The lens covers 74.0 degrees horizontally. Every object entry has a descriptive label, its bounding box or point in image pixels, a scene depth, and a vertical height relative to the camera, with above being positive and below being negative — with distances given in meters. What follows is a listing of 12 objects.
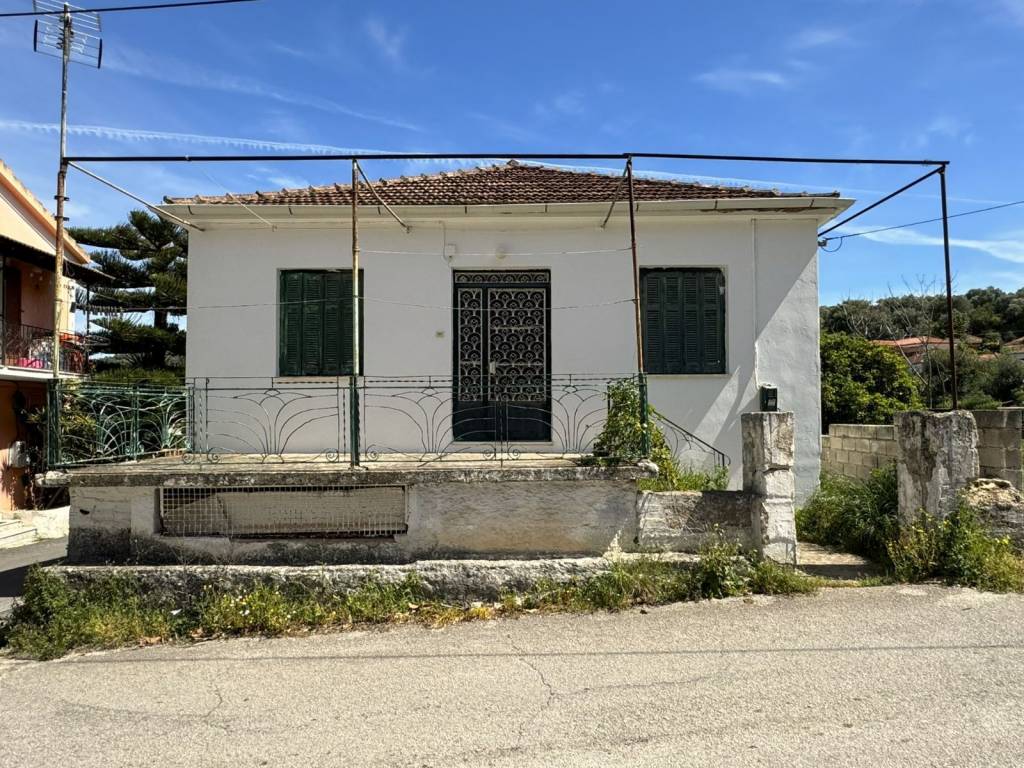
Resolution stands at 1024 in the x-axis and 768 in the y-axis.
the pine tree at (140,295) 19.02 +3.09
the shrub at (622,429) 5.87 -0.27
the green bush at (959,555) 5.75 -1.40
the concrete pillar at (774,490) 5.78 -0.79
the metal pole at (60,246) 5.78 +1.35
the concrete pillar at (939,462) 6.05 -0.60
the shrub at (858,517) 6.61 -1.25
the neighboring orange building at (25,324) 14.94 +1.89
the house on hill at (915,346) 24.01 +1.85
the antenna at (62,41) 7.85 +4.21
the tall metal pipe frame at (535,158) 6.01 +2.16
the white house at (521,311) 9.00 +1.18
